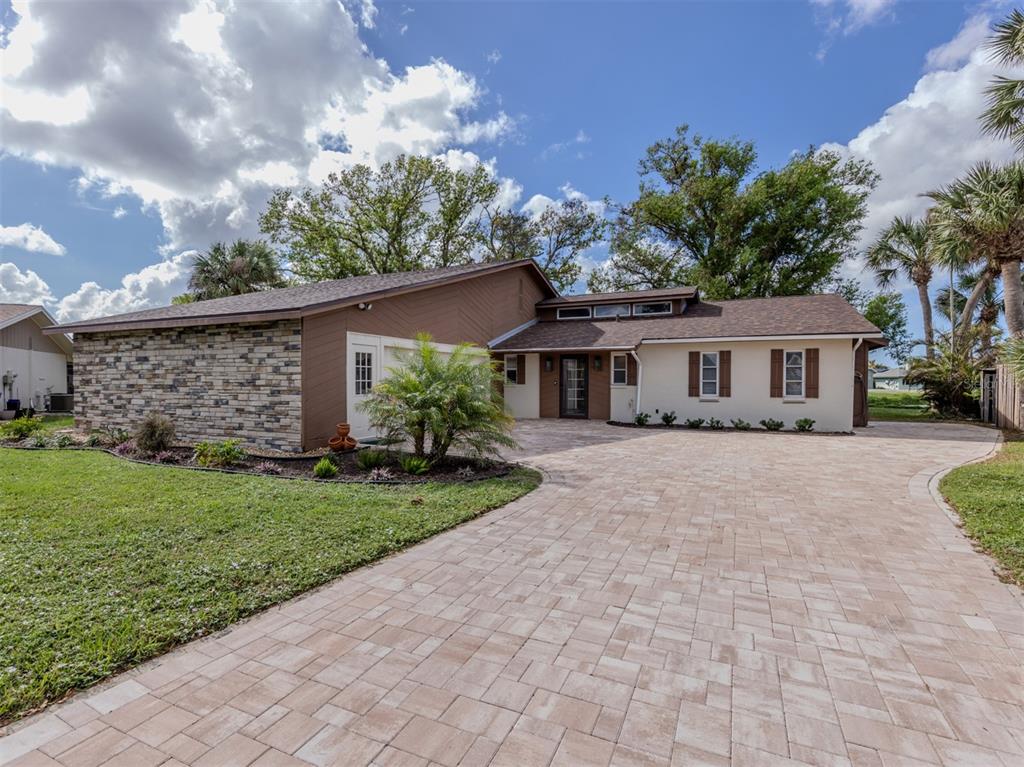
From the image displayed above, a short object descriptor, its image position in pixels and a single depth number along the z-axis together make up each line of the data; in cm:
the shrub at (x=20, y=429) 1113
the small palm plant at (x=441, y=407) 739
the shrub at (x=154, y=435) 884
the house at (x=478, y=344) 945
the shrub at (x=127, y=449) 897
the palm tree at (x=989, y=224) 1366
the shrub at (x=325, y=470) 720
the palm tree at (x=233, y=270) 2405
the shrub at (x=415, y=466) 735
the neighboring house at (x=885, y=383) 5241
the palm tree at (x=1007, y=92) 1152
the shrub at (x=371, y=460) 763
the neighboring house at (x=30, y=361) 1791
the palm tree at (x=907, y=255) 2450
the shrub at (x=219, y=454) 794
